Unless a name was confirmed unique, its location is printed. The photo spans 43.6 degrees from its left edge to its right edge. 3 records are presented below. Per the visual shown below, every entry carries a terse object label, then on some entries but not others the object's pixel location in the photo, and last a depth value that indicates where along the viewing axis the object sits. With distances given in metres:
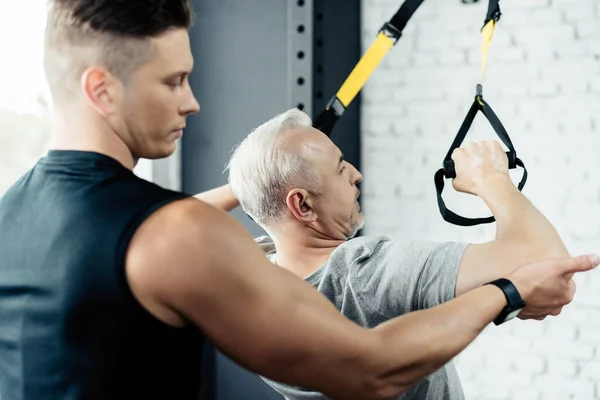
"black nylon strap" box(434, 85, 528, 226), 1.39
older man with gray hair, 1.22
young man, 0.85
